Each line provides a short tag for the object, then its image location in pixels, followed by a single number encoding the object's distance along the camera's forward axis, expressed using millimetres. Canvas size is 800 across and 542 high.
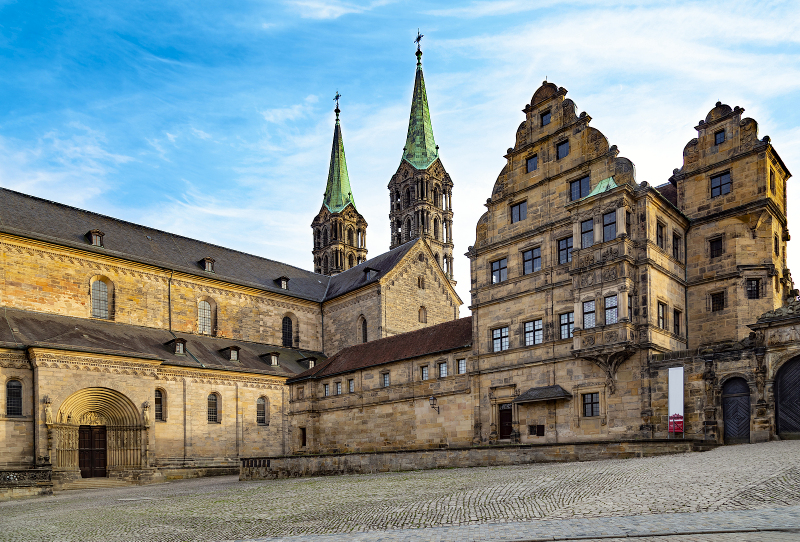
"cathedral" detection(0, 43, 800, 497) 26656
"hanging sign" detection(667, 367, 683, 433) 25297
